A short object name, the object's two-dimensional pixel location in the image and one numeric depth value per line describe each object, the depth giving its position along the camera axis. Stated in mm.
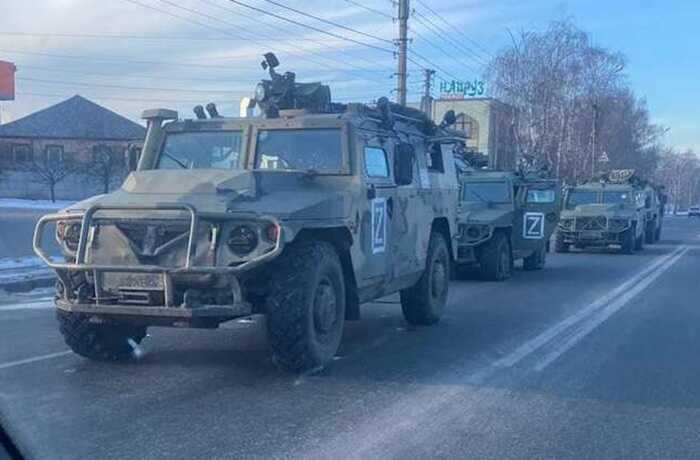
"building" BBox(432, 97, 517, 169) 49184
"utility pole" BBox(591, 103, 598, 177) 50653
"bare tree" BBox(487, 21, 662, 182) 48906
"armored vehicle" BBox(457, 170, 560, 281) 17609
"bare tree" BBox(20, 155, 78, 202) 49750
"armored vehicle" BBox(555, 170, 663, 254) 27094
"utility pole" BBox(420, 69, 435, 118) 38762
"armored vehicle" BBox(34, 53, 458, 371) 7527
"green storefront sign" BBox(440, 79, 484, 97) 53988
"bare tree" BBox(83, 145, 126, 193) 47875
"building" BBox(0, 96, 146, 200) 53094
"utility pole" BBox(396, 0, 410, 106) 28078
